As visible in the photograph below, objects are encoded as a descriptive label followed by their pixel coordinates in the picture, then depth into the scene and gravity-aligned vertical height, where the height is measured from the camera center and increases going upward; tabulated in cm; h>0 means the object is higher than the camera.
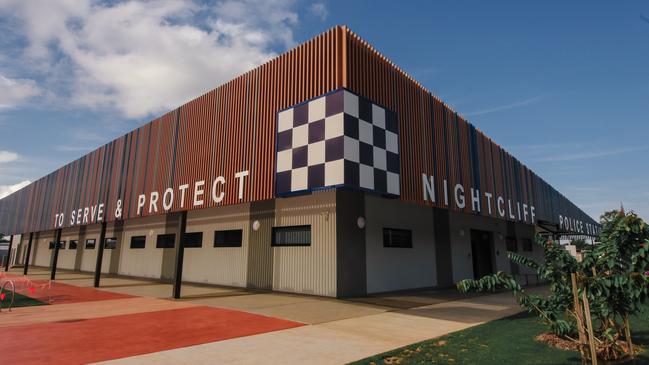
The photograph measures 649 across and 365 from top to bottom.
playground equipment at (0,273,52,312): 1236 -166
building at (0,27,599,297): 1045 +256
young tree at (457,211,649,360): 480 -32
